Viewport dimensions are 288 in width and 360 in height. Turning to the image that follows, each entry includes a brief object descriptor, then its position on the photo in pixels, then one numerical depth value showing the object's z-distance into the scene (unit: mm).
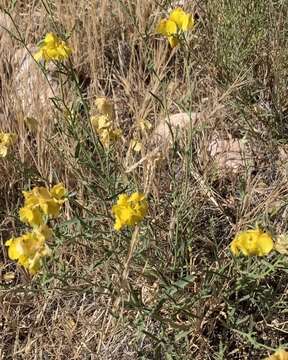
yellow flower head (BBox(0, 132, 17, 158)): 645
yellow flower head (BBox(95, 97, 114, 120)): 674
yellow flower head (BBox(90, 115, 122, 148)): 662
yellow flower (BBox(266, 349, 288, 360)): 435
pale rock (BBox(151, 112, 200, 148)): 772
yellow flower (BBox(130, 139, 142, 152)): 710
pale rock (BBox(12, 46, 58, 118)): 840
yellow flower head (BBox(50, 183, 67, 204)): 562
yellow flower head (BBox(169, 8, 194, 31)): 613
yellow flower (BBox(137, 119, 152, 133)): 736
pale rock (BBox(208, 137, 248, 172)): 814
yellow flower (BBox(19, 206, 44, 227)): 538
